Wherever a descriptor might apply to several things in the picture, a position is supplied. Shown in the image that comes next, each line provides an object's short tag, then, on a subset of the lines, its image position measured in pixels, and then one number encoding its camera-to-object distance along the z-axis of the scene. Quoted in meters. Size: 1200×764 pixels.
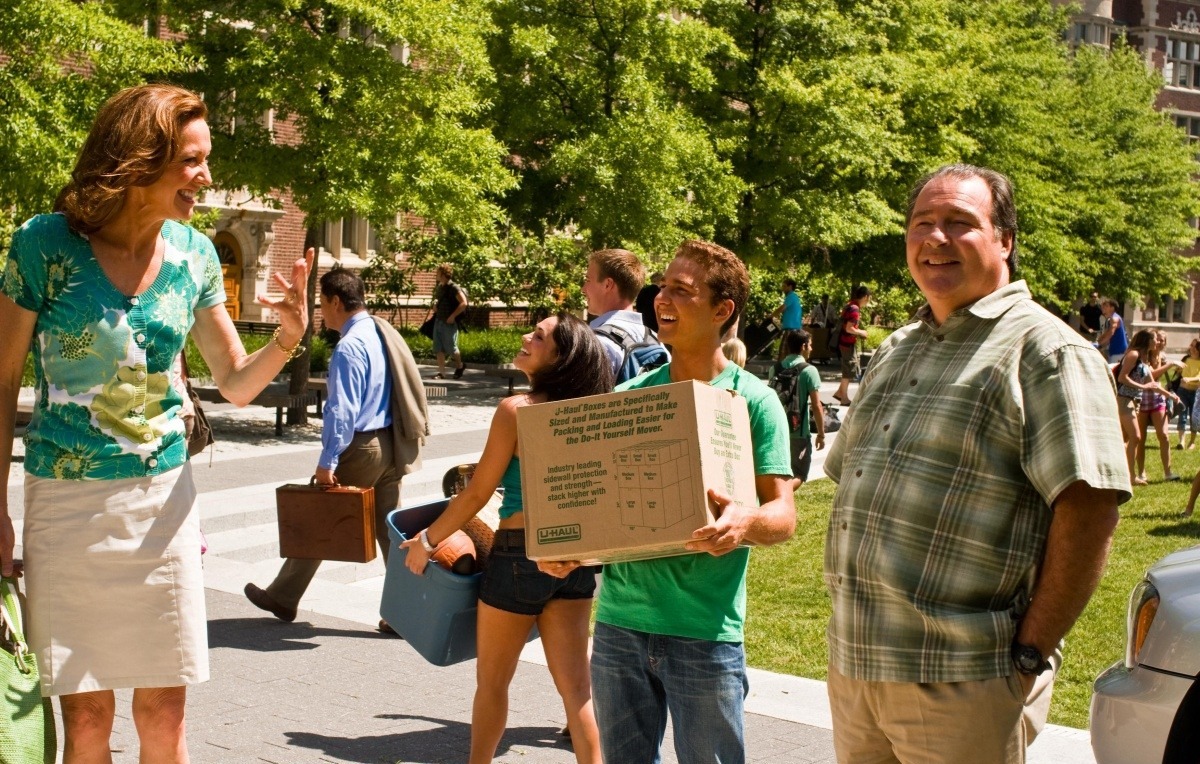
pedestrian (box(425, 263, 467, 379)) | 24.38
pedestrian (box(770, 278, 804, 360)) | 26.98
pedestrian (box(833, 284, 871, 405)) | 23.62
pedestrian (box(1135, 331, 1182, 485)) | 15.82
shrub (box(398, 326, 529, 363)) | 28.69
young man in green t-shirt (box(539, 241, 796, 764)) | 3.69
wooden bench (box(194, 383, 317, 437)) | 16.62
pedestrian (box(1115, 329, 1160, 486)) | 15.58
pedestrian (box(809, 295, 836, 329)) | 36.19
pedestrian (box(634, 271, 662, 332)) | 8.79
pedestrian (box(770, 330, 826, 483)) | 11.45
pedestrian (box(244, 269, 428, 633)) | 7.57
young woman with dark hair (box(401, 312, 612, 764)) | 4.64
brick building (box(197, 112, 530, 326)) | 34.00
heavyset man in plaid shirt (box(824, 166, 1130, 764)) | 2.88
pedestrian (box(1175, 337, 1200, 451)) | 19.89
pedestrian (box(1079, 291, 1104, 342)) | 40.47
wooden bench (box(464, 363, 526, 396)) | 22.80
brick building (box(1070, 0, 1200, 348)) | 71.06
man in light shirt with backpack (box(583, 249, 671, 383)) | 6.24
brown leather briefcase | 6.93
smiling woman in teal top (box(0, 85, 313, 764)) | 3.43
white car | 4.29
